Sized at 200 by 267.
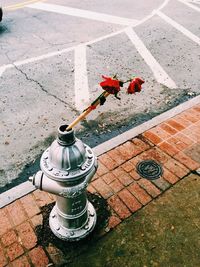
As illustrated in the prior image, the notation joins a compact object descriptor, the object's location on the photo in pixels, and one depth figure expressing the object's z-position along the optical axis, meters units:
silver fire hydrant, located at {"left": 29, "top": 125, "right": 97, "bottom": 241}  2.15
